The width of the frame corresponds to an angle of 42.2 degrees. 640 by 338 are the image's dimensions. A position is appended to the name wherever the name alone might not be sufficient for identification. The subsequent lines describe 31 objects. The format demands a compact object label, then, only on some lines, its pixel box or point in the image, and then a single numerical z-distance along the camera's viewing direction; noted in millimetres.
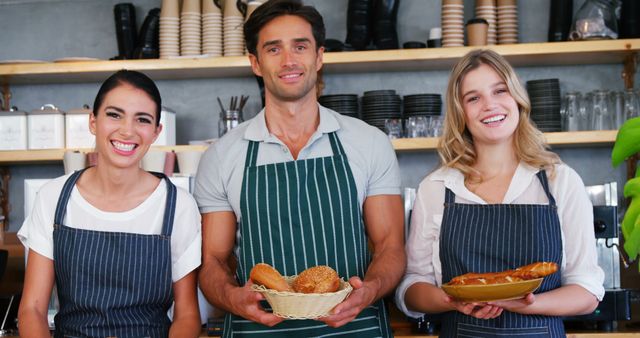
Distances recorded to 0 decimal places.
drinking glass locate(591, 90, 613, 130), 3676
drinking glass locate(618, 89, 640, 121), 3637
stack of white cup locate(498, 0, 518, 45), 3777
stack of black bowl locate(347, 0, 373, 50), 3859
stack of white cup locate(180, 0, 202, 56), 3902
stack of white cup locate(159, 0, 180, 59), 3908
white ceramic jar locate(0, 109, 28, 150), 3891
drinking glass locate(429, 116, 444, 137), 3723
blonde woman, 2105
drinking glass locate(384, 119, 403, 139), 3732
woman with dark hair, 2053
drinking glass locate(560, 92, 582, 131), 3699
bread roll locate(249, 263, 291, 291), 1816
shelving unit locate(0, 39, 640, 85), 3660
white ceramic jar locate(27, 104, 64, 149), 3855
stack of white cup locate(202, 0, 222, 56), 3895
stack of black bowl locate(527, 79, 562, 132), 3656
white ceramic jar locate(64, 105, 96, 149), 3824
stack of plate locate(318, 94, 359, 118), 3803
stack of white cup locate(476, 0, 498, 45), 3791
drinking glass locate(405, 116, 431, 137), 3729
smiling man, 2158
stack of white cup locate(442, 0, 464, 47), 3746
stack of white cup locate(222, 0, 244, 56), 3871
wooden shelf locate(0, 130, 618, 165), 3612
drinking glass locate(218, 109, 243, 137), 3895
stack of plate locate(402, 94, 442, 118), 3770
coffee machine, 3152
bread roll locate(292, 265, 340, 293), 1785
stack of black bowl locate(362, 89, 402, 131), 3781
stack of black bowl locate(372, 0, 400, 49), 3848
